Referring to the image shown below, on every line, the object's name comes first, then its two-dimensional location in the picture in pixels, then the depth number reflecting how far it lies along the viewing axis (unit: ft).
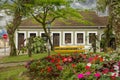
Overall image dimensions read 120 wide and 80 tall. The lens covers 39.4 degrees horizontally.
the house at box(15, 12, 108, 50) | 78.49
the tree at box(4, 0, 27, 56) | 44.86
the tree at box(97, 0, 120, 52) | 21.38
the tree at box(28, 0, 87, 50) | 47.14
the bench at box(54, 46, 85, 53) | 54.24
